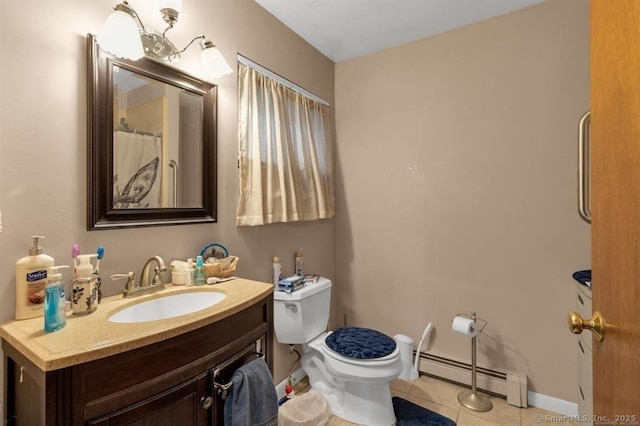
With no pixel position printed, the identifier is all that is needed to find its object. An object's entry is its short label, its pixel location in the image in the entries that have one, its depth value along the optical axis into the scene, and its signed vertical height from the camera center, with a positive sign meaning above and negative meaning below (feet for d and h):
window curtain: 5.72 +1.31
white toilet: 5.49 -2.83
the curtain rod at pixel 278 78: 5.77 +2.95
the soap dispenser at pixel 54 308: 2.72 -0.83
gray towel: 3.33 -2.10
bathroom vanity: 2.29 -1.33
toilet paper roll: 6.30 -2.38
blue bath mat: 5.82 -4.03
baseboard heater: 6.26 -3.67
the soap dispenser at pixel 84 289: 3.14 -0.77
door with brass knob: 1.81 +0.05
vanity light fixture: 3.54 +2.31
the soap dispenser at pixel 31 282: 3.02 -0.66
